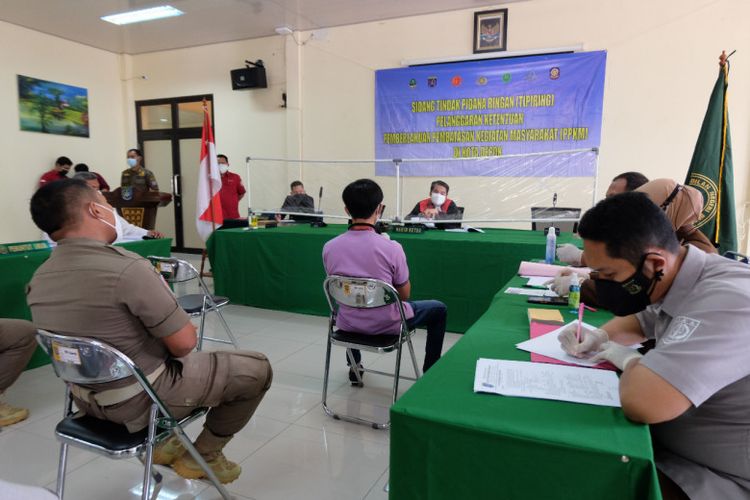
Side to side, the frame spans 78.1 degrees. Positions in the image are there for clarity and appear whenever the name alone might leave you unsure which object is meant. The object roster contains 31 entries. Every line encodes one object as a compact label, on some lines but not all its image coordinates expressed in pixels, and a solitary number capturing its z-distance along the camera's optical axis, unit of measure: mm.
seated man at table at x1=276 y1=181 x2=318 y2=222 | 4849
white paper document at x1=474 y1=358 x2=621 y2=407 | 935
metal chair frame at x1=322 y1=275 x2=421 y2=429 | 1932
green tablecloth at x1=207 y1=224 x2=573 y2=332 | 3266
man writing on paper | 785
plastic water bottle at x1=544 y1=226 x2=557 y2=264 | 2531
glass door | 6891
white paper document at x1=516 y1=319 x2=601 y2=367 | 1127
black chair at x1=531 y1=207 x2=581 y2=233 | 3695
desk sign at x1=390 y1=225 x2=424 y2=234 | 3729
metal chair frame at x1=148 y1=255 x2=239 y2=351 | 2596
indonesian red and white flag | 4449
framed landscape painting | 5930
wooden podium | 5027
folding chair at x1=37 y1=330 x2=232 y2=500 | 1179
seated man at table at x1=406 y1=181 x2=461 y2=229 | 4090
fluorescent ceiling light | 5312
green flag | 3080
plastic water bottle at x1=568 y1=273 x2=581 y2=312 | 1649
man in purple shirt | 2070
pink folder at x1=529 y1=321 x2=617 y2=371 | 1093
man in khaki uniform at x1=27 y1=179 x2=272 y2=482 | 1215
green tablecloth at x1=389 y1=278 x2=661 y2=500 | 750
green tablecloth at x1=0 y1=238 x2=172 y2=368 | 2547
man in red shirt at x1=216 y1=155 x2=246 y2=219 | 5852
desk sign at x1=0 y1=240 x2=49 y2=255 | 2666
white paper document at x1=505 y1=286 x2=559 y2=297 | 1825
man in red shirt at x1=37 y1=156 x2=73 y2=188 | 6130
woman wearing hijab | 1882
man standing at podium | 5781
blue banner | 4832
